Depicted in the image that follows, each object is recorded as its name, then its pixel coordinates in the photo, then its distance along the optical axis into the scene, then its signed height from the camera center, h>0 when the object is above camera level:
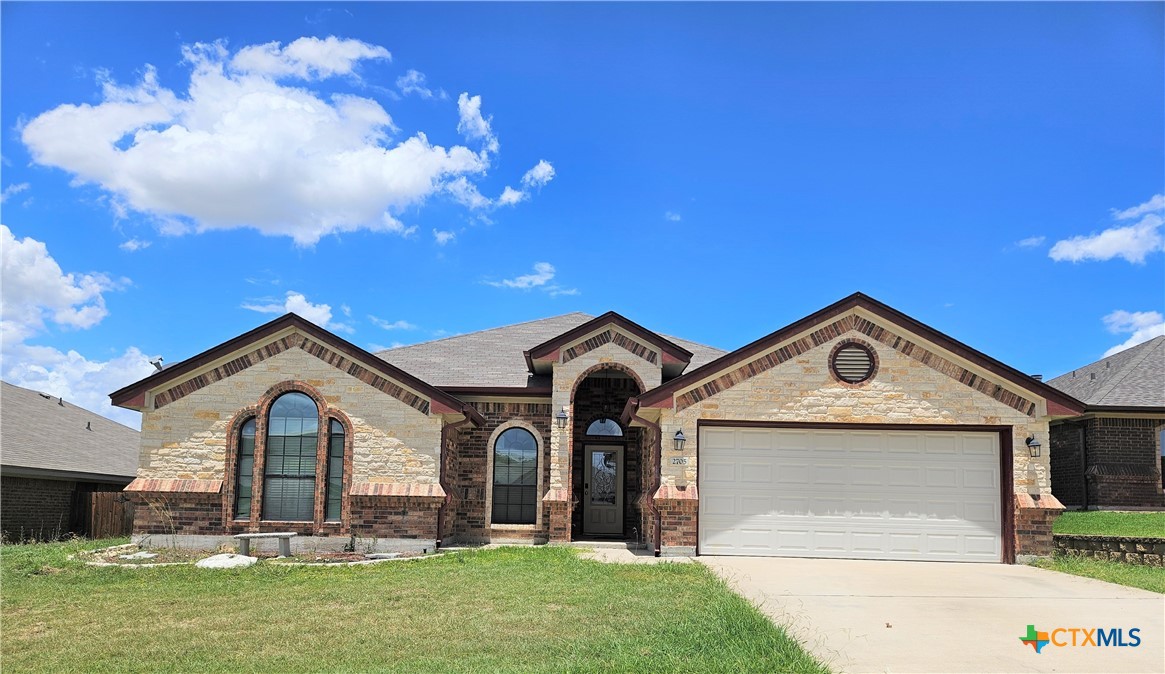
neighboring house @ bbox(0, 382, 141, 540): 21.33 -0.85
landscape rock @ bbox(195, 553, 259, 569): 13.93 -2.00
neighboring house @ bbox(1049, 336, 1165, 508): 20.91 +0.13
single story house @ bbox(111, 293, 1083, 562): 15.98 -0.05
